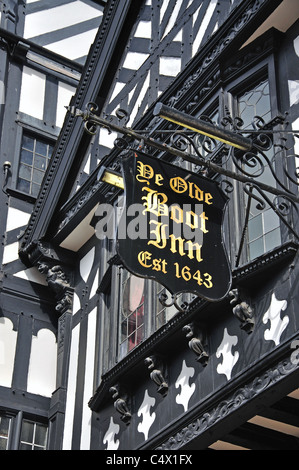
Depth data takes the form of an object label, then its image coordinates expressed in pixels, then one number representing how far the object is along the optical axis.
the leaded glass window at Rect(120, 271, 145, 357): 11.38
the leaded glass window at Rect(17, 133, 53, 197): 16.12
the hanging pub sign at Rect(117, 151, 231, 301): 8.00
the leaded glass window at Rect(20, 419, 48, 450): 13.22
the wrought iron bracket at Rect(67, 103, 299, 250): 7.74
